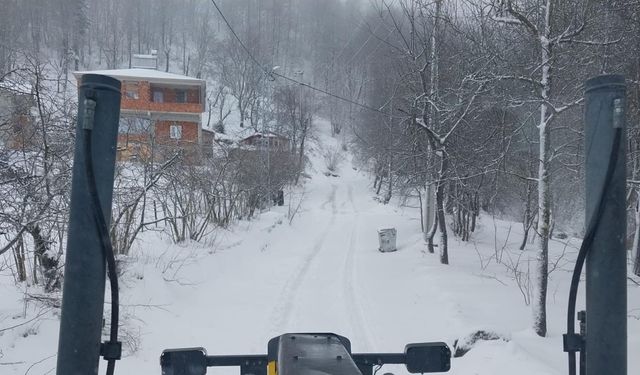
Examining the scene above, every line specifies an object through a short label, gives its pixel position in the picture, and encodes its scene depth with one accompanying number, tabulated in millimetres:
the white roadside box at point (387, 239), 19297
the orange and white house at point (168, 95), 38656
